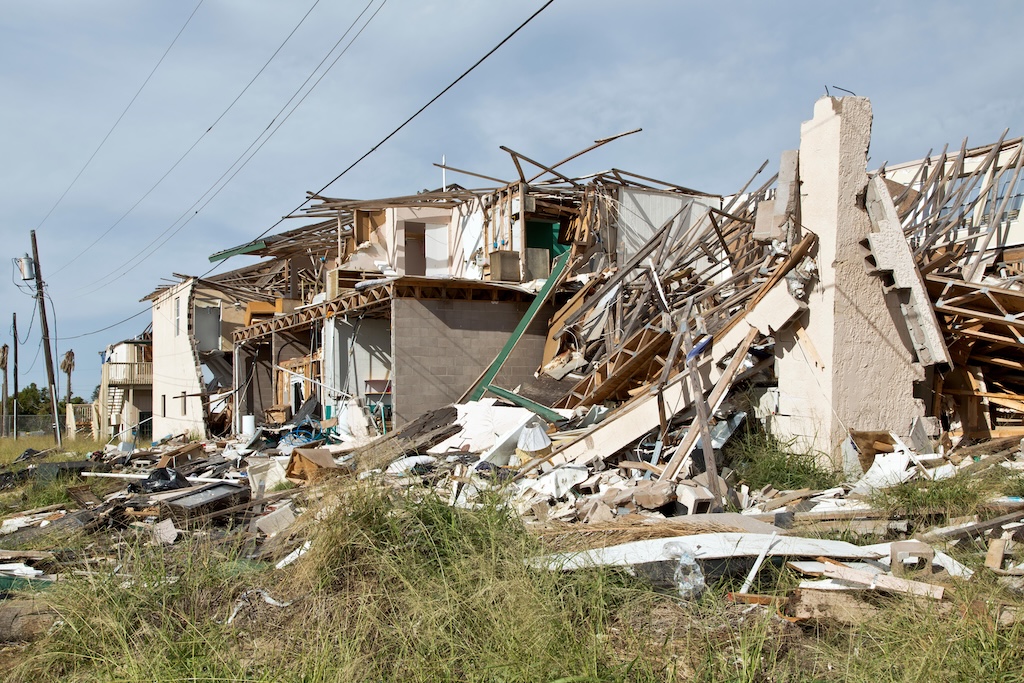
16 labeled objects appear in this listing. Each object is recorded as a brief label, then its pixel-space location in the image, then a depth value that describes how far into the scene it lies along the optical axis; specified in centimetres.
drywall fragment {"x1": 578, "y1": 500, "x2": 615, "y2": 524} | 708
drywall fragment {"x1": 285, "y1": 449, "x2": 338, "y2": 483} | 1076
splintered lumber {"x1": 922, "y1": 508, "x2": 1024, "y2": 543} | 582
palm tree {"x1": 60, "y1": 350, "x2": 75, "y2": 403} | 5112
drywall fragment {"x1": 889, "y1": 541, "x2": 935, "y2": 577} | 513
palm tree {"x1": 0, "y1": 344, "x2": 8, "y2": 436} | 3831
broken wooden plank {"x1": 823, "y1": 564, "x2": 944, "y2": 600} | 464
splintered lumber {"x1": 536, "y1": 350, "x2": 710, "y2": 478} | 962
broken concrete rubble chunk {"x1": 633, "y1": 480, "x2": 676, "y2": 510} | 707
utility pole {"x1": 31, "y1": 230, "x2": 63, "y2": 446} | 2920
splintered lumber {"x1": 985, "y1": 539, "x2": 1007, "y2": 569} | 517
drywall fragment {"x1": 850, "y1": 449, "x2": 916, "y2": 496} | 768
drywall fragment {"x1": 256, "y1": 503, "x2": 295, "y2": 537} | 755
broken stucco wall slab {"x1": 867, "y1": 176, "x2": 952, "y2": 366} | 891
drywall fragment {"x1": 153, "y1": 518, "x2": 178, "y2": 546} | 752
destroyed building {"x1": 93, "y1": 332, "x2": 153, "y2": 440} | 3659
